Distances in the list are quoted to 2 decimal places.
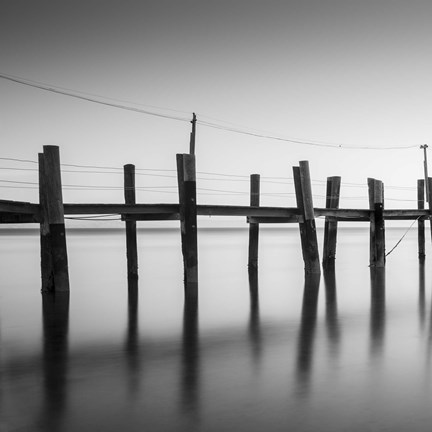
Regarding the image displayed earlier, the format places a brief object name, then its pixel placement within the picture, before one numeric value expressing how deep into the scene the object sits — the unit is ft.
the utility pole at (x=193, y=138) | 76.51
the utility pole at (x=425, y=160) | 124.26
